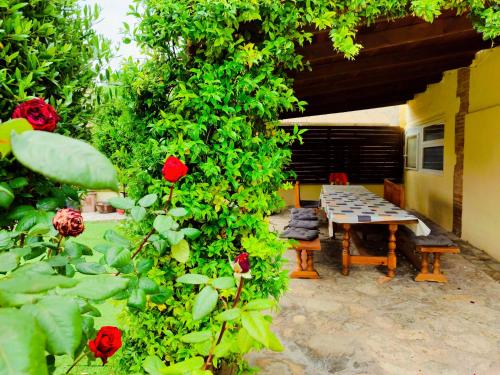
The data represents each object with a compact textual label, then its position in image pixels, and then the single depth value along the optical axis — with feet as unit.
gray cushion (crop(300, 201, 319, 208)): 23.73
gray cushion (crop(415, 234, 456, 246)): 12.72
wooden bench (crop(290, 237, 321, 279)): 13.88
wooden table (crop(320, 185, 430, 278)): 13.07
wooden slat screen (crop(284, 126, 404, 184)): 33.24
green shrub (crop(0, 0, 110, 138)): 4.18
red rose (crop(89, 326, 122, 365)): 2.83
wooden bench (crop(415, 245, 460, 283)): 12.82
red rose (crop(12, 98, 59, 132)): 3.02
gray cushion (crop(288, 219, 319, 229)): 15.44
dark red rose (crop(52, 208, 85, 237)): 3.22
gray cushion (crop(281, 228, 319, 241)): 13.61
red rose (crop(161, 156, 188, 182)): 4.20
